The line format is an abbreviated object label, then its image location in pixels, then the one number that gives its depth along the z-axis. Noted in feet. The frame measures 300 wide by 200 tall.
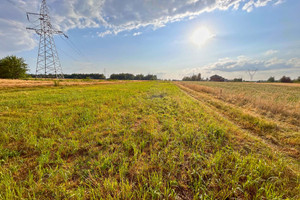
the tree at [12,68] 145.85
